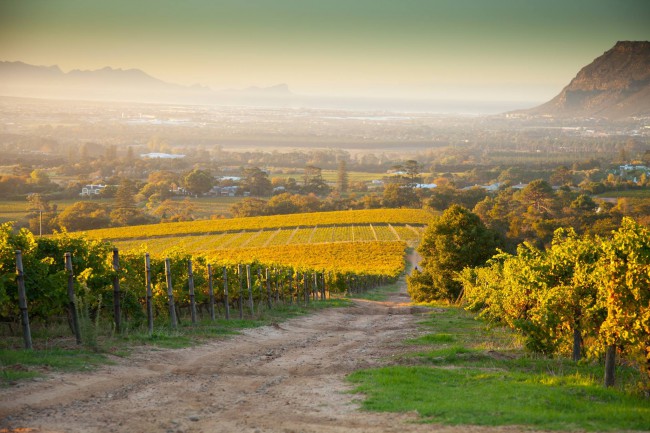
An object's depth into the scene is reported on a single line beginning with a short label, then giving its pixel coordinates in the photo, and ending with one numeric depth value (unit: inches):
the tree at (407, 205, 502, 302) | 1942.7
